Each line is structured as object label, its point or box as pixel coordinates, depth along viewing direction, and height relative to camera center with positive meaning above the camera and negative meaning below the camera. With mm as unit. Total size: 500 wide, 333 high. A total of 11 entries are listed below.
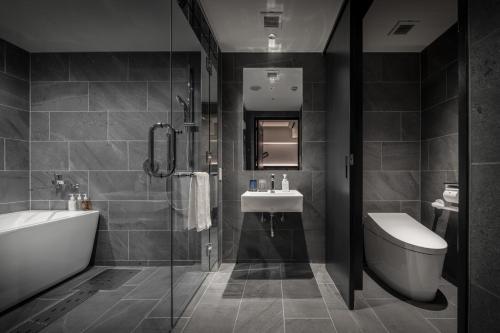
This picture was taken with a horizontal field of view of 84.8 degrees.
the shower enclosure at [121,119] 875 +201
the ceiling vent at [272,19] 2412 +1340
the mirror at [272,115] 3119 +585
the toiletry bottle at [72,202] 989 -137
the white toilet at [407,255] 2117 -727
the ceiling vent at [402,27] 2578 +1352
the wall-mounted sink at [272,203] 2598 -350
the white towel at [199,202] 2270 -314
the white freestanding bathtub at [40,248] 788 -293
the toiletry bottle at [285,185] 3051 -212
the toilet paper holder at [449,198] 2322 -268
